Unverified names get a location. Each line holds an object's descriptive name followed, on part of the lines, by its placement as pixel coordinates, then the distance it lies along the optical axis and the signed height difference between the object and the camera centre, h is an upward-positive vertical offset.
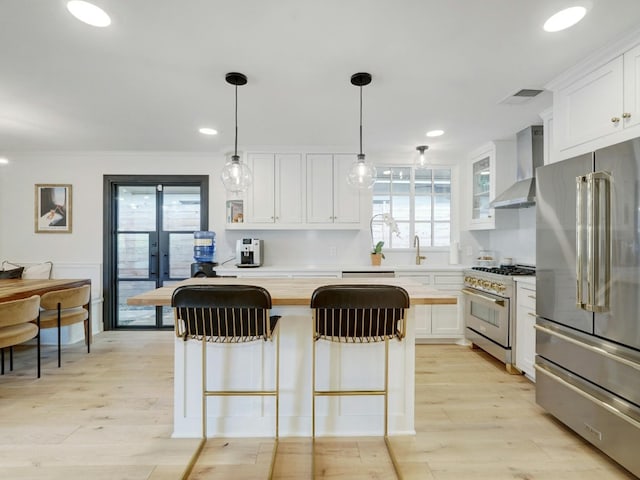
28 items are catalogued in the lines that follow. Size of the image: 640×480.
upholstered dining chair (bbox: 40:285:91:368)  3.11 -0.68
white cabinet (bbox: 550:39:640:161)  1.80 +0.84
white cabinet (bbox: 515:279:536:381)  2.76 -0.77
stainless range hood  3.14 +0.76
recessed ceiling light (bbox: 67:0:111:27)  1.59 +1.15
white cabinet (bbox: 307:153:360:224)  4.06 +0.61
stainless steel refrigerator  1.62 -0.32
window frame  4.45 +0.42
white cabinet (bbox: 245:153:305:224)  4.05 +0.68
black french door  4.38 +0.05
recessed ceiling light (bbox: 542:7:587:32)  1.61 +1.15
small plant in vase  4.15 -0.19
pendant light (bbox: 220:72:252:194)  2.42 +0.49
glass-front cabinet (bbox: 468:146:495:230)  3.80 +0.65
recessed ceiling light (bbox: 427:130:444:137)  3.45 +1.17
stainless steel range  3.03 -0.69
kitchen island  1.98 -0.88
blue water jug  4.13 -0.08
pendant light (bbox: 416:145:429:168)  3.99 +1.10
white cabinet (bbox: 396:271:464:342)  3.82 -0.88
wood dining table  2.91 -0.47
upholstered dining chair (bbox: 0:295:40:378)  2.59 -0.66
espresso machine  4.00 -0.16
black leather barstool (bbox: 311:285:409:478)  1.60 -0.37
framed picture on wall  4.29 +0.42
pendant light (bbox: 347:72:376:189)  2.40 +0.50
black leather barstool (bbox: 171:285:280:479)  1.60 -0.38
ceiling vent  2.50 +1.16
